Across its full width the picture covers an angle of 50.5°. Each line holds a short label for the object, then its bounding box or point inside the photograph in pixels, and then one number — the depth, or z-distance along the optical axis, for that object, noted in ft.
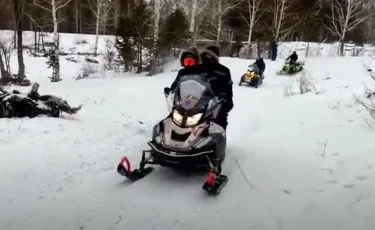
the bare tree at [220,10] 86.38
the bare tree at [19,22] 61.21
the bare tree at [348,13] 81.87
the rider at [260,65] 52.38
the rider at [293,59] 62.44
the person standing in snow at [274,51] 82.64
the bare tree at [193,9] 83.66
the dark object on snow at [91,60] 98.66
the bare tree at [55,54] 65.55
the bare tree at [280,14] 87.84
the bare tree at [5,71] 58.95
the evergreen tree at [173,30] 76.28
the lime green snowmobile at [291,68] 62.08
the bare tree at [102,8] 103.24
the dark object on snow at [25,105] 22.84
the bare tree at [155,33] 70.03
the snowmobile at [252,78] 50.42
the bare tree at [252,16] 86.91
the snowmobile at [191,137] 14.73
